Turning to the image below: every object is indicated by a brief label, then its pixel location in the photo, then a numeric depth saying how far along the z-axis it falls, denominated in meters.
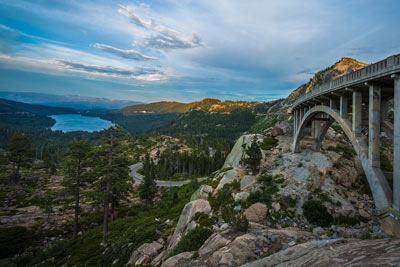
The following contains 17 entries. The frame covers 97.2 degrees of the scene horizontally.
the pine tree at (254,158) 24.03
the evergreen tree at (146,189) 42.84
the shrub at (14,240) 25.63
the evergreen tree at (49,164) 72.44
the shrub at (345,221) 13.94
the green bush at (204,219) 13.18
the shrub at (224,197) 16.88
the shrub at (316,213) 14.12
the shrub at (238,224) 10.09
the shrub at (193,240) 10.34
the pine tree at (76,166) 26.56
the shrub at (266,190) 16.67
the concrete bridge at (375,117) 9.34
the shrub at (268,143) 31.02
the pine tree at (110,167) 22.30
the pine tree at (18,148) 52.39
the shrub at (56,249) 22.30
